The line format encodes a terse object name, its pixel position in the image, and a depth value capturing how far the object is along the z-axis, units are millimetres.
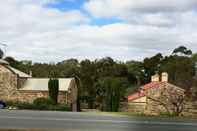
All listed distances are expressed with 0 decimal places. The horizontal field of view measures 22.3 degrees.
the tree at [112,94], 53375
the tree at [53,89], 60994
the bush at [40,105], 49847
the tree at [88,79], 70875
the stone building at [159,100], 44062
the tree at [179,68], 63491
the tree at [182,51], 114812
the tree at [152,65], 99919
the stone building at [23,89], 63156
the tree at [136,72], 92388
